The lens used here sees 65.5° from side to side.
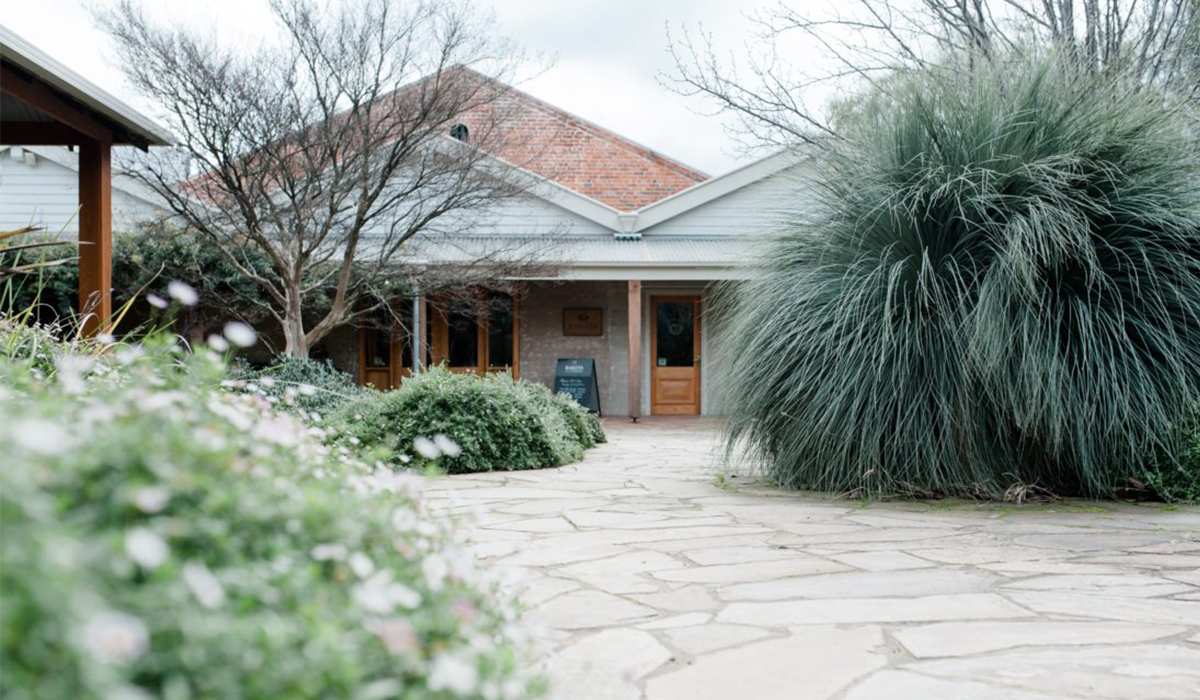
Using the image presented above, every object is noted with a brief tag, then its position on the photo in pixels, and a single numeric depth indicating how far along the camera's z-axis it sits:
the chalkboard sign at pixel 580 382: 14.07
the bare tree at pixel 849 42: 9.67
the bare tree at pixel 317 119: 8.20
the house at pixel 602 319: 14.51
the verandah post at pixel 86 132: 5.15
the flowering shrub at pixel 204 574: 0.79
